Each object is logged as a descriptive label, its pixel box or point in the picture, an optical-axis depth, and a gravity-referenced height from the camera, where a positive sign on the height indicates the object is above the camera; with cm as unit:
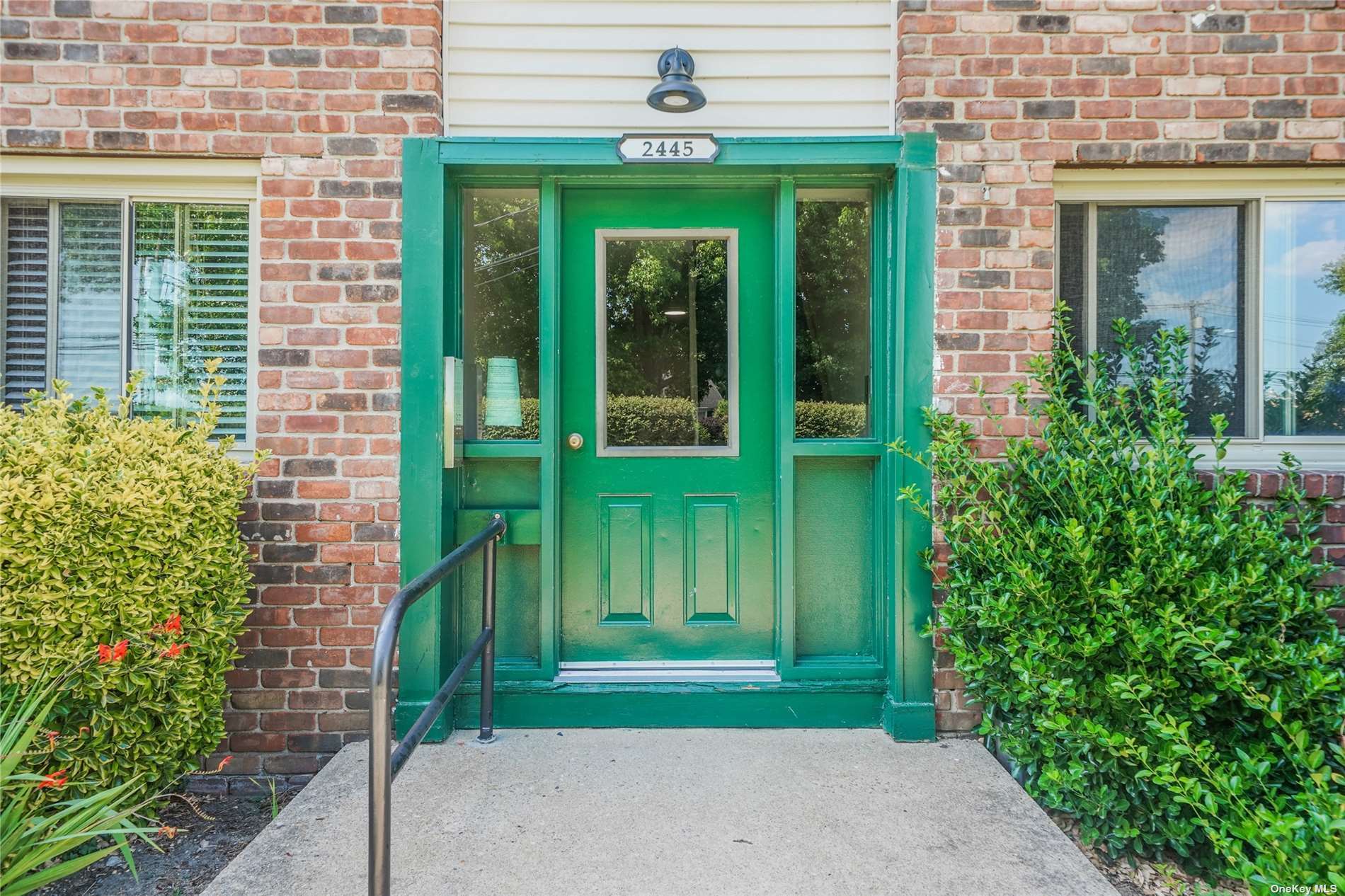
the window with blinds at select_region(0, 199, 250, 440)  316 +68
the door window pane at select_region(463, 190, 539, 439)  324 +63
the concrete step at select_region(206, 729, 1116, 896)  212 -121
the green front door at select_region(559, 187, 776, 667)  327 -12
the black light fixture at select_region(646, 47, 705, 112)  294 +148
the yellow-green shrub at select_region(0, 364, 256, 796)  235 -45
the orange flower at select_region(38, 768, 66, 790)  208 -101
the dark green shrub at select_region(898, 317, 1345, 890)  212 -59
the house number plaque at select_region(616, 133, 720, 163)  305 +128
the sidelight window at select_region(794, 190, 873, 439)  323 +66
